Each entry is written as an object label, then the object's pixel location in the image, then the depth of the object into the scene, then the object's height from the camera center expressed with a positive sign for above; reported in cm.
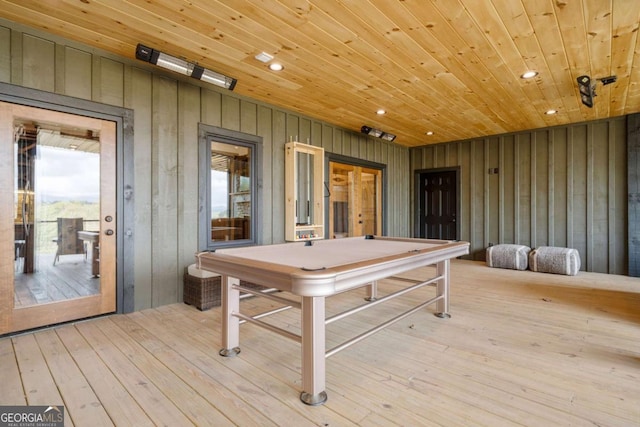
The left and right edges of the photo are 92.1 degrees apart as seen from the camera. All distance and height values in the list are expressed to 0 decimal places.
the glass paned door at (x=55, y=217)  279 -1
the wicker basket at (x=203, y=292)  352 -89
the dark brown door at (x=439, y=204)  752 +24
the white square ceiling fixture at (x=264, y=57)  329 +171
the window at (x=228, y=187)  410 +40
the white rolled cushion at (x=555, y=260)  543 -85
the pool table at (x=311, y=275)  170 -37
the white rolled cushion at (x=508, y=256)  595 -84
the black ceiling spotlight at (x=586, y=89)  379 +160
